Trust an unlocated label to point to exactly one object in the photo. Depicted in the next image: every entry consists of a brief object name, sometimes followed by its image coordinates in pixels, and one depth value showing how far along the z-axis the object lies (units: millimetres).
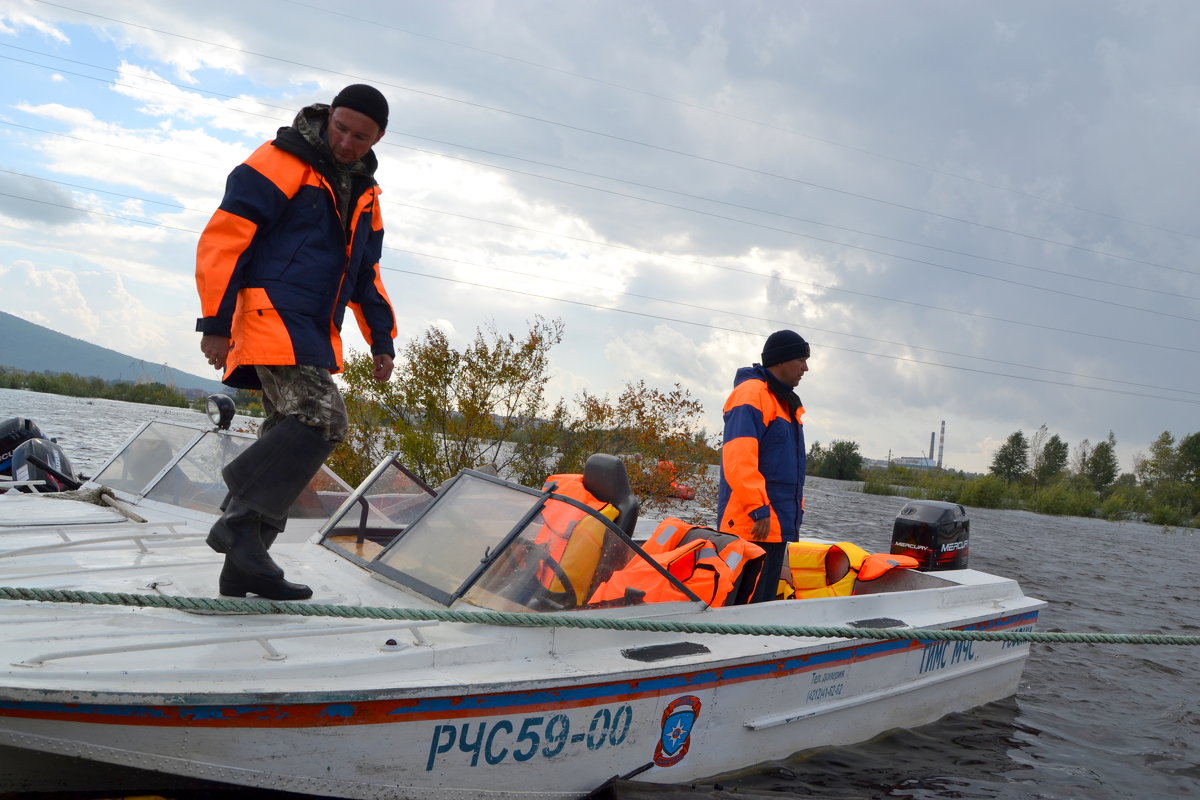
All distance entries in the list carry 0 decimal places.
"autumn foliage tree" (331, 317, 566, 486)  12234
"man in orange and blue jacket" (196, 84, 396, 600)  2787
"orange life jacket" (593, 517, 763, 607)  3947
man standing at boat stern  4656
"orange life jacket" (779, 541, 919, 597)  5078
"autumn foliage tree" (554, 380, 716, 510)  14016
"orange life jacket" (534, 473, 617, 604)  3539
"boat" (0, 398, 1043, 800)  2510
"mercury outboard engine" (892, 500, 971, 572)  6035
